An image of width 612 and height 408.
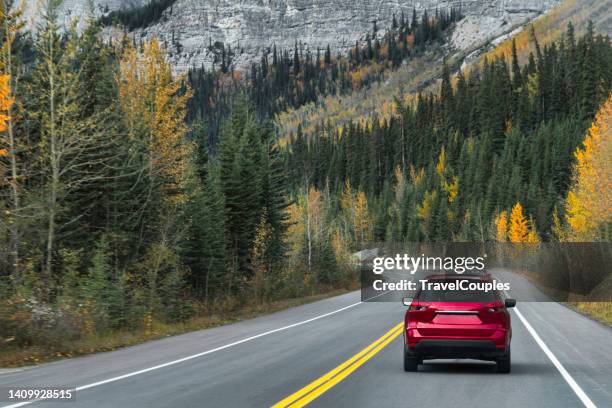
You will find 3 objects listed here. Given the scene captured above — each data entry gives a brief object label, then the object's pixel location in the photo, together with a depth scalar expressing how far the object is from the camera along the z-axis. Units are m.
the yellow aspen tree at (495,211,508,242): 93.06
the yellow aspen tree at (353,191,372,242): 126.36
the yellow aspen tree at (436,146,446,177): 159.00
